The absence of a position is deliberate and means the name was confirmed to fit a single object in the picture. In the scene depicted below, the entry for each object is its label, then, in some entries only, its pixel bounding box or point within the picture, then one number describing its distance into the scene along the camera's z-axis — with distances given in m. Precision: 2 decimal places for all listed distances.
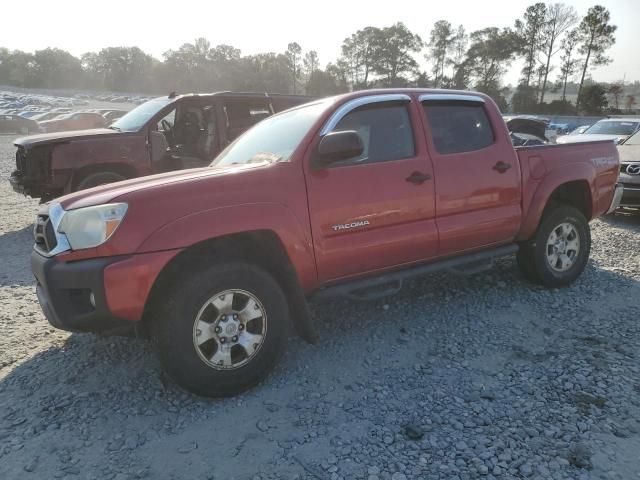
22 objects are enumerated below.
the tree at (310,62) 92.67
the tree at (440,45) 67.88
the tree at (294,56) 91.31
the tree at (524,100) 51.12
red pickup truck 2.72
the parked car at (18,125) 29.45
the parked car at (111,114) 31.10
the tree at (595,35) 46.03
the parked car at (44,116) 33.50
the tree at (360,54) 76.00
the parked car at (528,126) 8.49
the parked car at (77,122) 24.80
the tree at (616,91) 47.40
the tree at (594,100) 45.50
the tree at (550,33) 51.91
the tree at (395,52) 73.19
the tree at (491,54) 56.16
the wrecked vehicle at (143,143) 6.77
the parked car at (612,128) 12.07
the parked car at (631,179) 7.53
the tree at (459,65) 62.91
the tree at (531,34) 53.09
